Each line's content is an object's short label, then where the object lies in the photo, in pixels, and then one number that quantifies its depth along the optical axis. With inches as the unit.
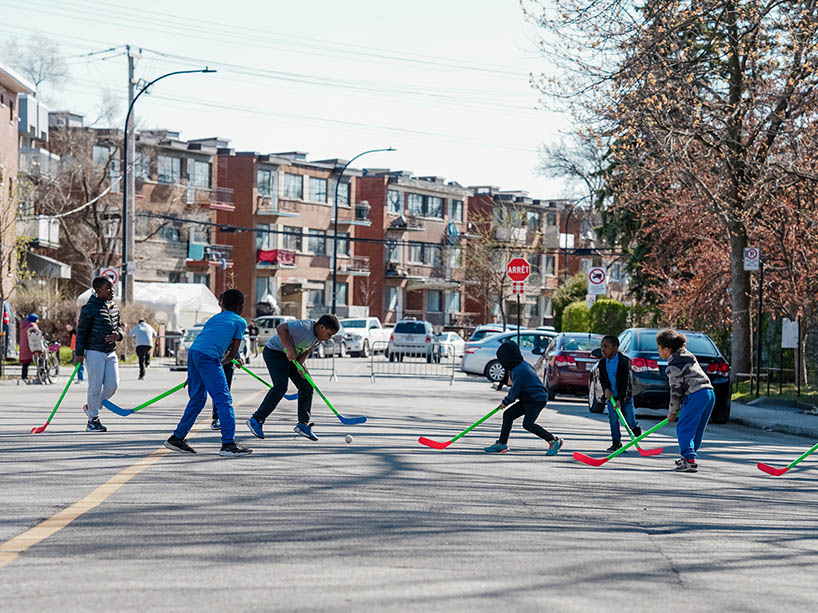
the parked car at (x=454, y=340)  2245.3
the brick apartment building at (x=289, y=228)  2967.5
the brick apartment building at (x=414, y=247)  3339.1
